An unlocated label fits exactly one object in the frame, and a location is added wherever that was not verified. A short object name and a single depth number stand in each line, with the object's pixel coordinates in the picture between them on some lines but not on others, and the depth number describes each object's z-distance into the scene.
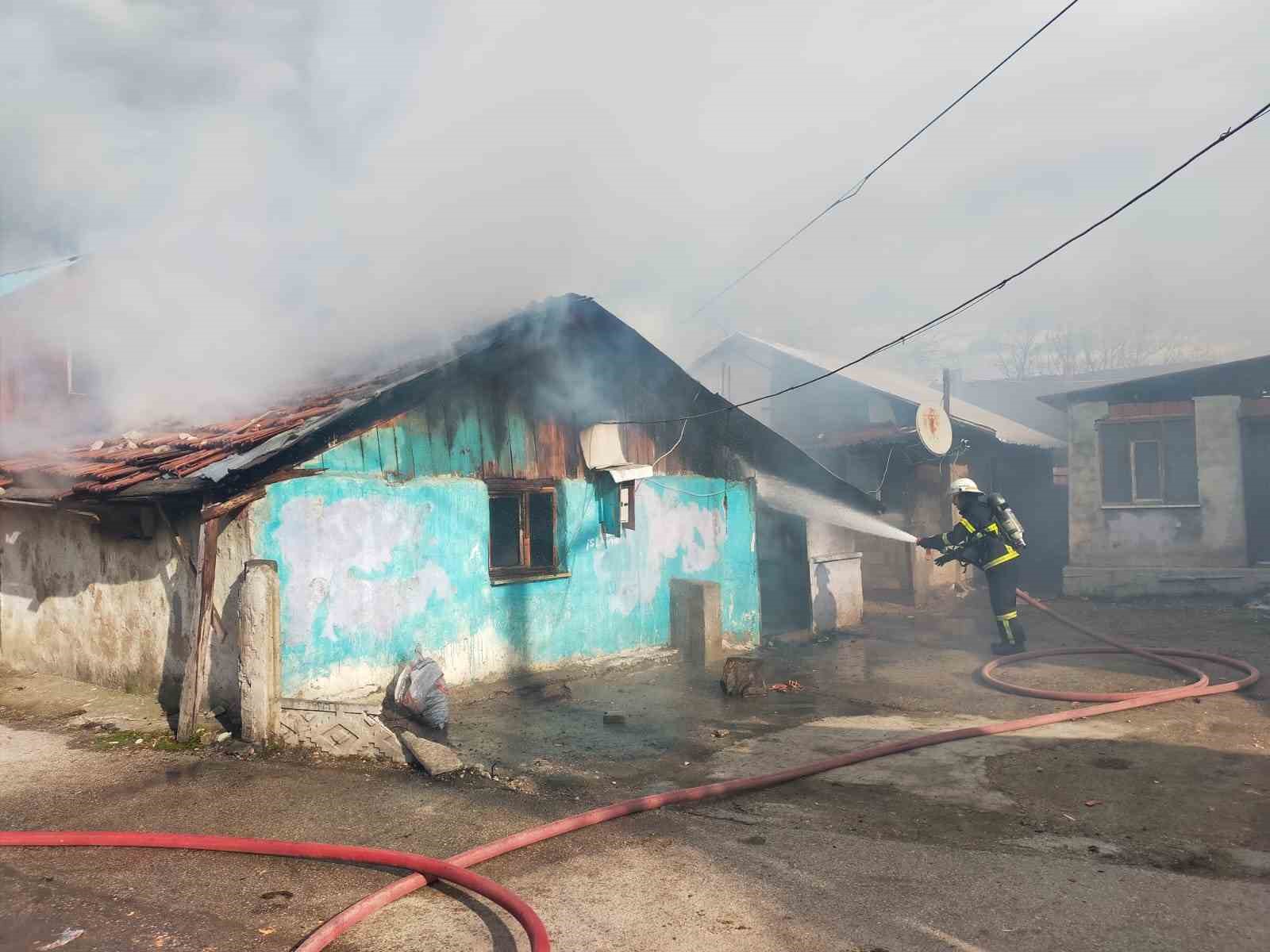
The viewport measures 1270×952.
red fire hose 3.70
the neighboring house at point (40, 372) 11.84
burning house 7.19
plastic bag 7.36
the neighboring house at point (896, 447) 16.95
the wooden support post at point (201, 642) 6.85
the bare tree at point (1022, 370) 53.25
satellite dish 13.89
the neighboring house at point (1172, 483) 15.10
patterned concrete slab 6.44
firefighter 10.31
